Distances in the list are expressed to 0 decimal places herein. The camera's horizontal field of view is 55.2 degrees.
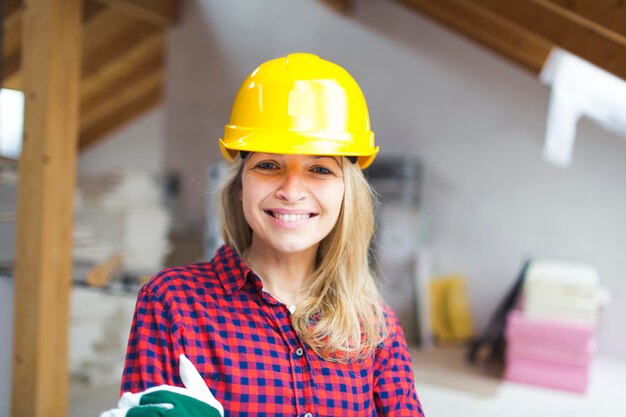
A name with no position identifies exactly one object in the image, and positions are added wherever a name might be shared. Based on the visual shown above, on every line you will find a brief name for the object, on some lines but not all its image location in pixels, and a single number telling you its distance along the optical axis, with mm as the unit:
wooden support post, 2611
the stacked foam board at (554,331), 3689
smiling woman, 1168
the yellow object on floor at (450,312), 4770
